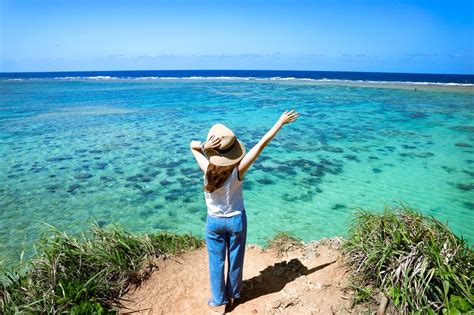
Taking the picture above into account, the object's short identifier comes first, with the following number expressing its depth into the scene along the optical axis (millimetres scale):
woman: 2977
